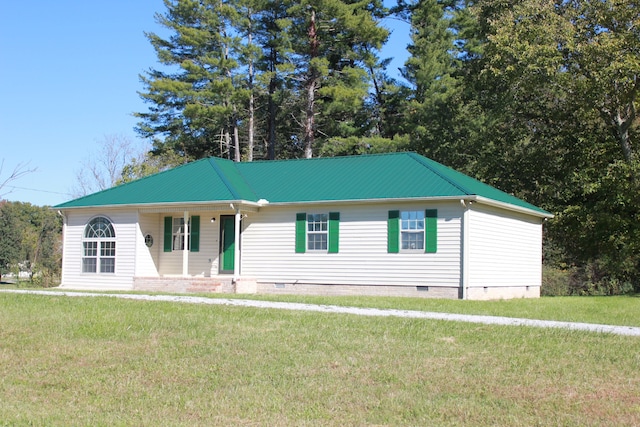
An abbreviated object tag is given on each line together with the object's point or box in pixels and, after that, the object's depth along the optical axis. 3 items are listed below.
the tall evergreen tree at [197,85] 34.91
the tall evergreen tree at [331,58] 32.69
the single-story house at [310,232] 19.84
